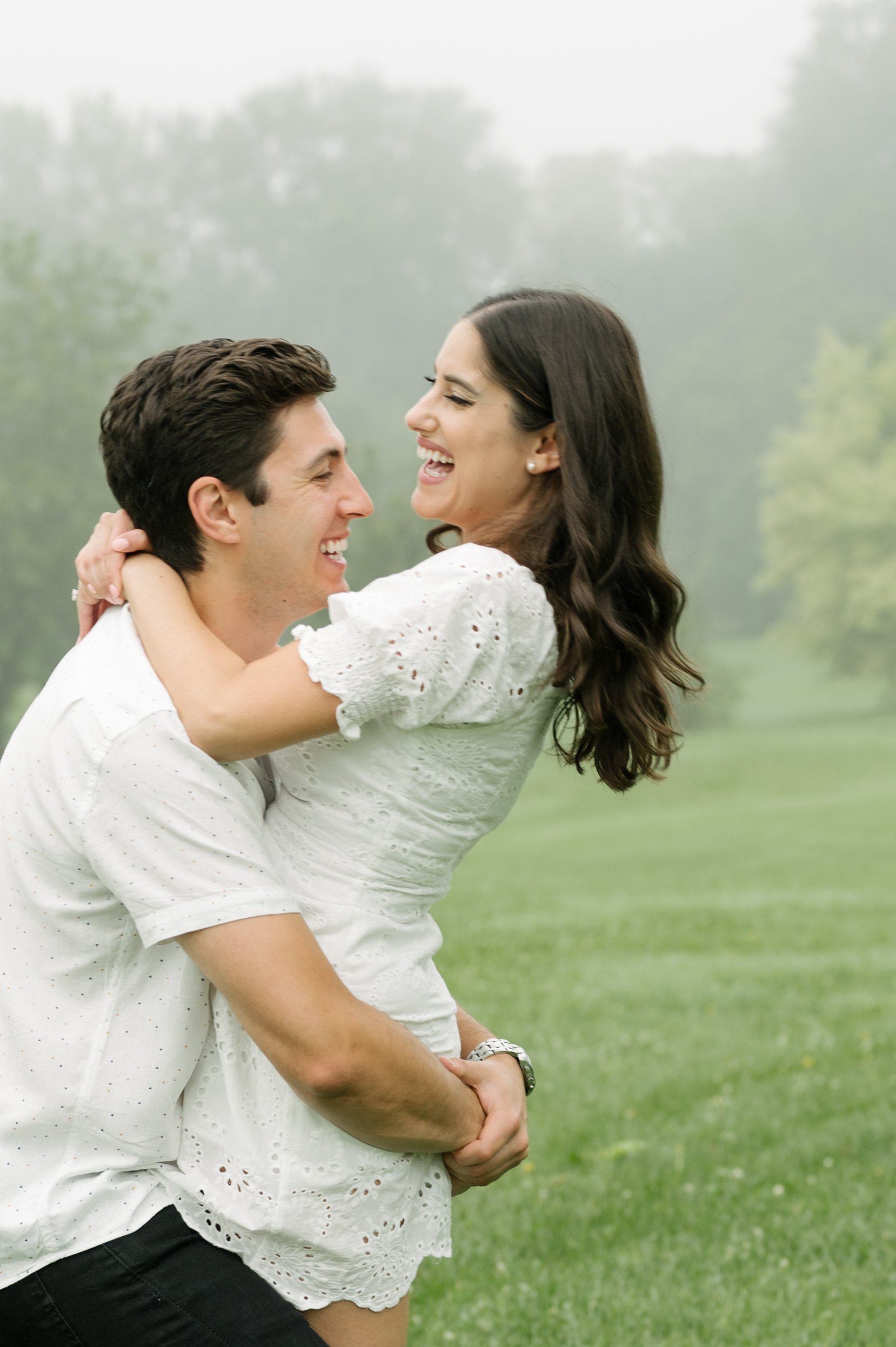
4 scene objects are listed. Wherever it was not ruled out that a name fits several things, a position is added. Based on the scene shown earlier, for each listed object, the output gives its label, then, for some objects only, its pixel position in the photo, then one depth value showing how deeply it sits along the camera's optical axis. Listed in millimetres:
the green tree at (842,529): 48250
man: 2197
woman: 2303
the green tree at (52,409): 44500
